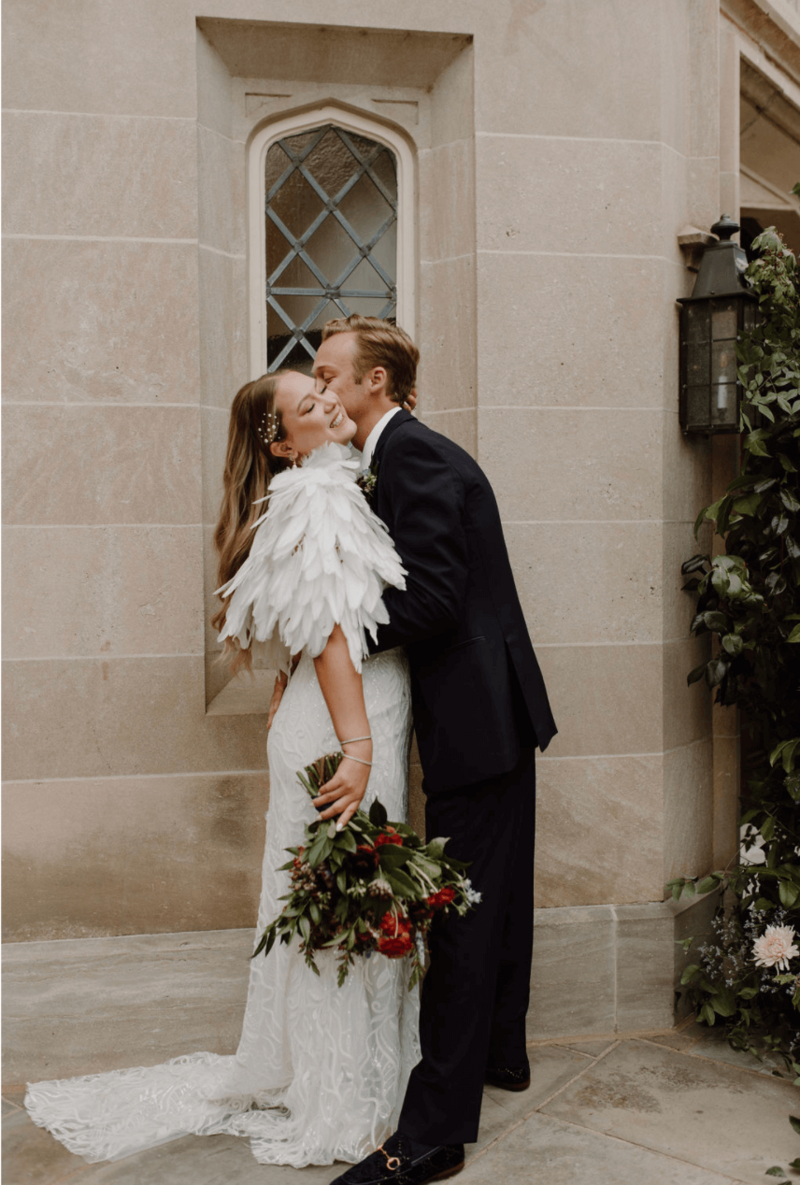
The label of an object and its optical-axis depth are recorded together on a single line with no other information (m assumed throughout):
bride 2.68
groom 2.74
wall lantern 3.60
